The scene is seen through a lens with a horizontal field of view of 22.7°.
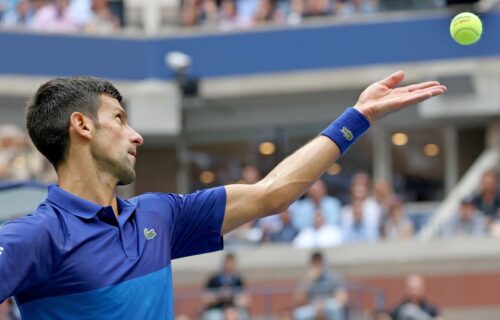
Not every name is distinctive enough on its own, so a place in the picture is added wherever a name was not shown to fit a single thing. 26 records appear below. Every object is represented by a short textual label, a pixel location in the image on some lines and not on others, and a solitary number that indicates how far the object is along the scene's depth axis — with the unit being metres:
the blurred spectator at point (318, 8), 21.56
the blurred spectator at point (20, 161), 14.76
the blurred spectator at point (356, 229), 17.69
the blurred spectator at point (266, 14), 21.78
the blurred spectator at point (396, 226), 17.69
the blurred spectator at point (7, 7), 21.73
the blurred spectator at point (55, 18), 21.73
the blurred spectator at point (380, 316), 14.05
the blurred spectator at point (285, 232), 17.77
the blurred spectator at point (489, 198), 17.03
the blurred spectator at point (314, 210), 17.66
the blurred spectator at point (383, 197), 17.52
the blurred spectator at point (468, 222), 17.31
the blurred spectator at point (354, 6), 21.36
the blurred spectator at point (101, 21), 21.88
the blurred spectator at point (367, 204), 17.44
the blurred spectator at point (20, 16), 21.75
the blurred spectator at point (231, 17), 21.83
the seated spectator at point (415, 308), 14.23
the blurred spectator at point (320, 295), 14.54
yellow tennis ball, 4.86
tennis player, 4.20
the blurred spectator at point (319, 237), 17.55
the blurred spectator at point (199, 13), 21.95
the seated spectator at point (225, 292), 14.83
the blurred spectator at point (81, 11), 21.82
